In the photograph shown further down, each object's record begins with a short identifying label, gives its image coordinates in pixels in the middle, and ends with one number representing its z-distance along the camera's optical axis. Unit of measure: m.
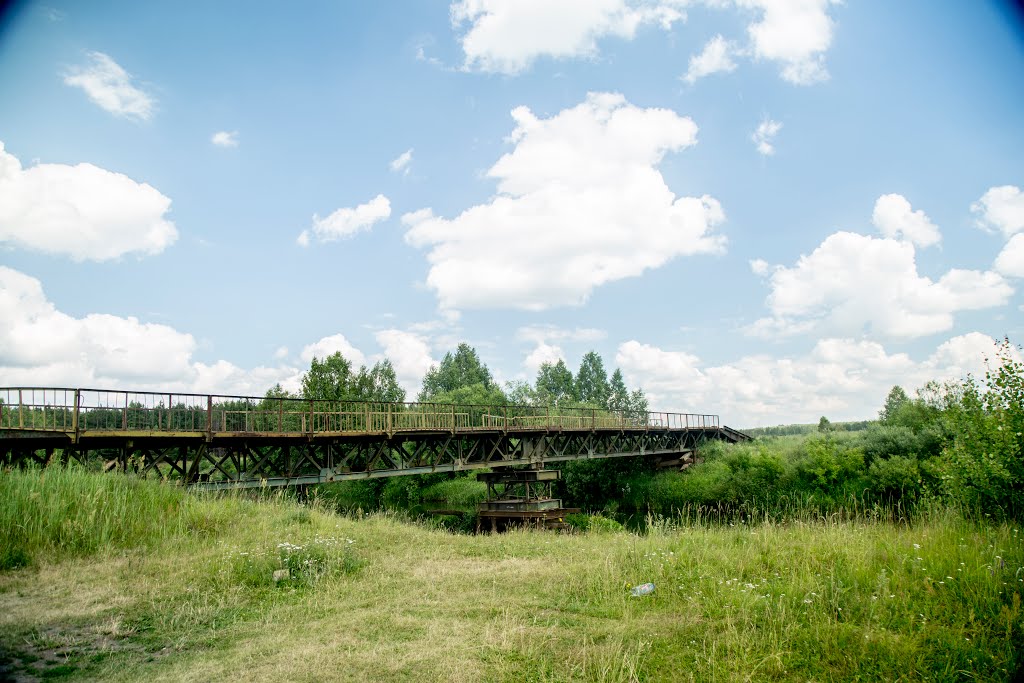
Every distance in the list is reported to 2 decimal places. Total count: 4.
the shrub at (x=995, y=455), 10.62
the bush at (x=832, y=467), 31.26
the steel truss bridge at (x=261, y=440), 14.62
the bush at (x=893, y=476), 27.69
